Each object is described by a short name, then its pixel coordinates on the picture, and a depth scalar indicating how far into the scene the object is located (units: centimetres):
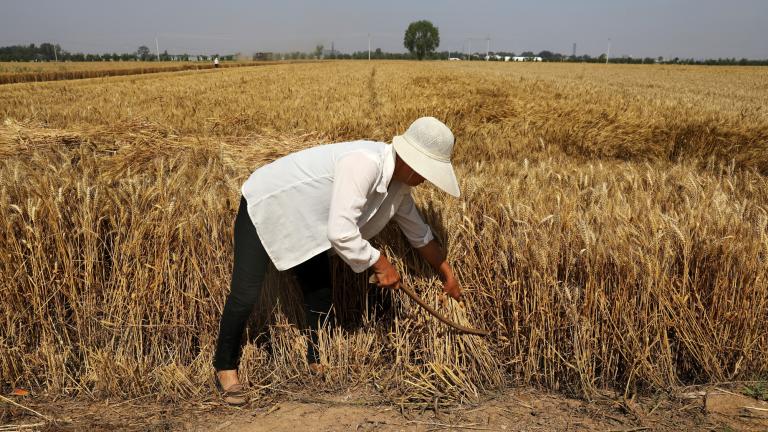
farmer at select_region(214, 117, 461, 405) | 192
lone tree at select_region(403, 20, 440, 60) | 12462
